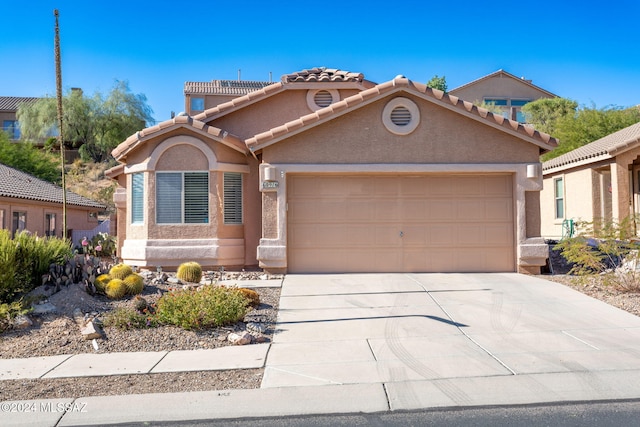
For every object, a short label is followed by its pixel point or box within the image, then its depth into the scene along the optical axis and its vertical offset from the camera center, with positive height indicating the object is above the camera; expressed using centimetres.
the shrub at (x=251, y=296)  932 -128
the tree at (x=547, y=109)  4184 +852
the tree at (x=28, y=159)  3525 +435
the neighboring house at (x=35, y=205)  2366 +95
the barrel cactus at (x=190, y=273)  1167 -107
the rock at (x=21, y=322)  832 -149
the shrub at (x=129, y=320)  830 -148
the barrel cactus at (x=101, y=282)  1008 -108
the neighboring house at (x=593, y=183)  1642 +126
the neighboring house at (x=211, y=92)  4200 +1117
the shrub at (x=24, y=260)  920 -64
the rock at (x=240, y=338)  758 -162
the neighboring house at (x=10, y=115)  5646 +1170
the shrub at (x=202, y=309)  811 -130
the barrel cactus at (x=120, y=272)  1044 -93
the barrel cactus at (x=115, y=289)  988 -119
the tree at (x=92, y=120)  4566 +884
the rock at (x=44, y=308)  884 -137
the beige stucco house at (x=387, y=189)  1248 +73
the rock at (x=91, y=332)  787 -157
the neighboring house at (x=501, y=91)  4900 +1164
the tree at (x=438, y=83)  5335 +1348
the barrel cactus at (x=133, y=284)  1012 -113
